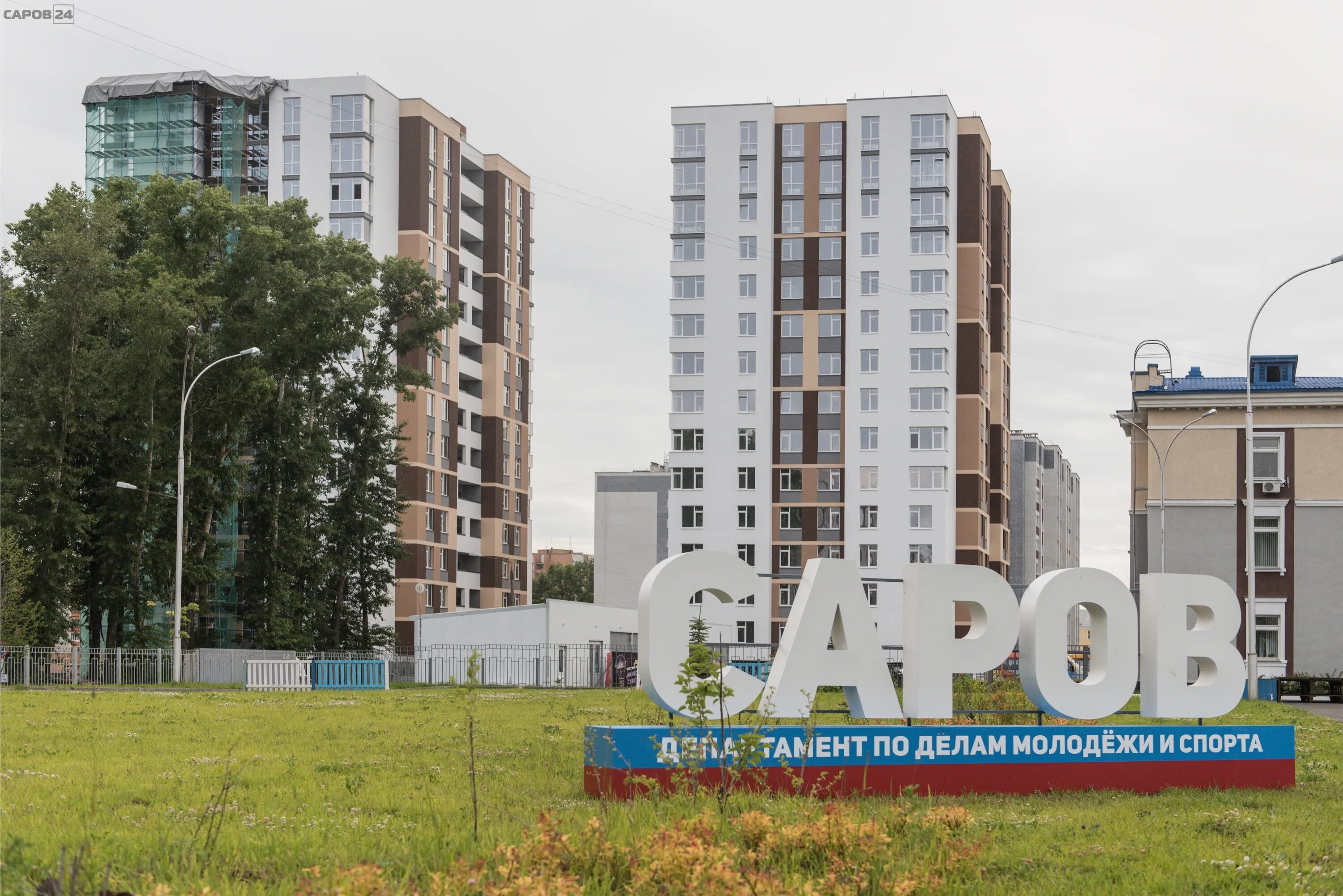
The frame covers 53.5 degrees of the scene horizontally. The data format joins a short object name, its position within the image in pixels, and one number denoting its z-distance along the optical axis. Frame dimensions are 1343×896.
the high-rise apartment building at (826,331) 83.62
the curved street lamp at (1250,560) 40.69
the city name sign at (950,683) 14.32
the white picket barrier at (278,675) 39.62
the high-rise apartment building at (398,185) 80.56
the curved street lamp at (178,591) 42.00
